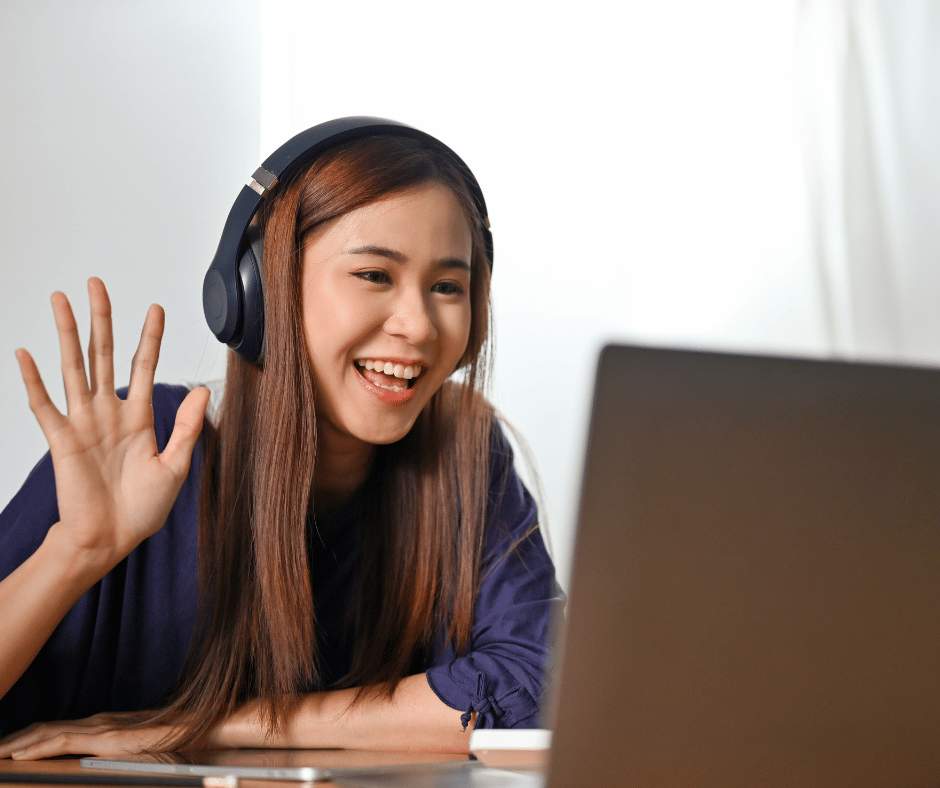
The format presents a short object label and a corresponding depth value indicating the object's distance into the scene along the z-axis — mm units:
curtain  2391
